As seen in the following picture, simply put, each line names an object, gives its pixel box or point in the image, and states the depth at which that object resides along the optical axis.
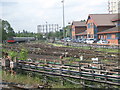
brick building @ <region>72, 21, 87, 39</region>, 89.12
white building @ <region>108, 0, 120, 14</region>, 138.43
